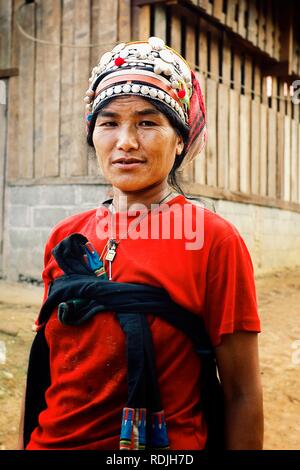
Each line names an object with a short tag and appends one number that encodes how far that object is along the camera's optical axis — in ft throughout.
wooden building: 18.66
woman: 4.04
